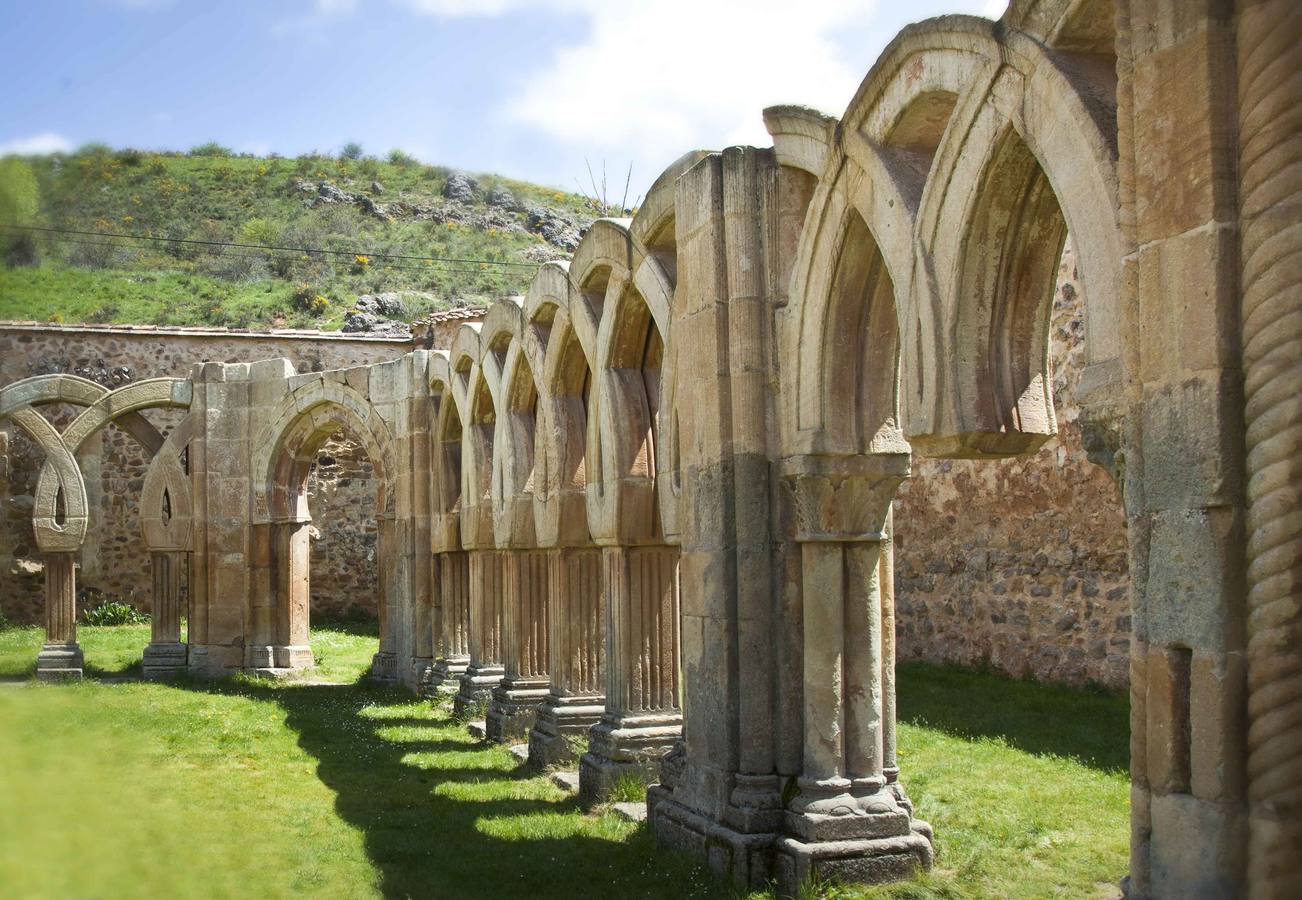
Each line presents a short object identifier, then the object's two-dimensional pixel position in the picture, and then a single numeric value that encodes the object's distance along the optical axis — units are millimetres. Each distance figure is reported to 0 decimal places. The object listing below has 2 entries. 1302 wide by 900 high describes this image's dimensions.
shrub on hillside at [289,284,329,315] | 33156
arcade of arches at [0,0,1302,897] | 3273
